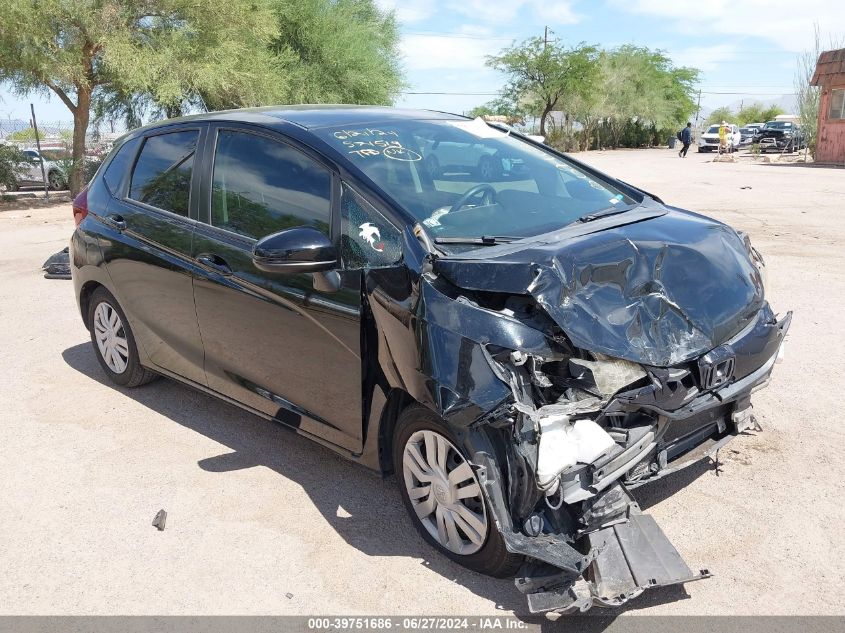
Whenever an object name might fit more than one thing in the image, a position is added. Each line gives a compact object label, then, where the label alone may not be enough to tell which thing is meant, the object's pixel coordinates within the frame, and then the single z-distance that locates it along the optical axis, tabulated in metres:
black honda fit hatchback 2.88
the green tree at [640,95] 57.59
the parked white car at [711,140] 46.09
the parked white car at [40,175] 23.31
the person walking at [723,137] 37.87
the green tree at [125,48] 18.12
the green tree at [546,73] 51.91
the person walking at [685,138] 39.04
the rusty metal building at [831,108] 28.39
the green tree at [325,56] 26.31
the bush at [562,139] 51.56
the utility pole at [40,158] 20.06
